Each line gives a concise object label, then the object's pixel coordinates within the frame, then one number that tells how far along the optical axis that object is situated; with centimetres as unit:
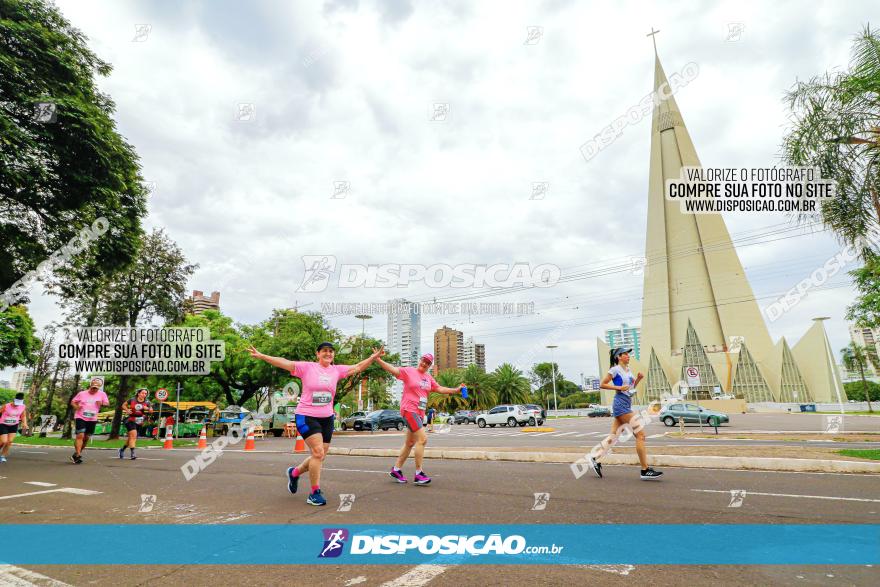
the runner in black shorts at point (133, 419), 1239
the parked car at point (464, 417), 5000
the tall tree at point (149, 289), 2430
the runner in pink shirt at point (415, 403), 688
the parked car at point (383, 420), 3416
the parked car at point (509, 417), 3594
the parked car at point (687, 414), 2648
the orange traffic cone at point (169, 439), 1750
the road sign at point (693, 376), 1926
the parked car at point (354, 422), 3450
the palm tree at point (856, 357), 5597
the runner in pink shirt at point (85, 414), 1098
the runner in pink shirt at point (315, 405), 567
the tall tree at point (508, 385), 6806
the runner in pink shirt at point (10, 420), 1187
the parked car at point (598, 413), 6275
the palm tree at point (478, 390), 6669
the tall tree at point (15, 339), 2031
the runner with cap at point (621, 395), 707
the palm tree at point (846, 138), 998
